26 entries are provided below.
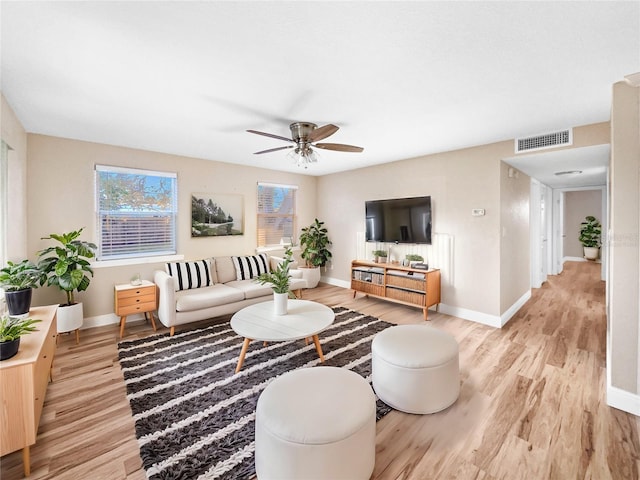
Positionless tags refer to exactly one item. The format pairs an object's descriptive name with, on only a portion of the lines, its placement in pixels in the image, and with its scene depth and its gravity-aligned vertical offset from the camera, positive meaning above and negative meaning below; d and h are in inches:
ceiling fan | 116.0 +39.0
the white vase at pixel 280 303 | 120.0 -27.5
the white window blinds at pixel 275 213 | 218.8 +19.6
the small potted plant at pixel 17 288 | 90.9 -15.4
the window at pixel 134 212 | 153.2 +15.3
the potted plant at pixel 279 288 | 119.6 -21.2
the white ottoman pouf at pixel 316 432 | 53.2 -37.4
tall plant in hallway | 328.5 -3.2
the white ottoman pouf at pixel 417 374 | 80.7 -39.9
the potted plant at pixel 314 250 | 231.1 -11.0
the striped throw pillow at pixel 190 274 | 160.9 -20.4
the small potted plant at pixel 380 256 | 201.6 -13.9
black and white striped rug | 66.8 -49.5
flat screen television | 177.0 +10.7
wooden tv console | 165.0 -29.1
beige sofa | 139.1 -28.9
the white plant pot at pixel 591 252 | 331.6 -20.9
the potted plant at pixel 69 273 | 121.4 -14.2
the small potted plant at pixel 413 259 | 179.6 -14.5
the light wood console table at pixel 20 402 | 59.6 -34.6
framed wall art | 183.2 +15.9
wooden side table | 140.0 -30.5
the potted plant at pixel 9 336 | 62.4 -21.6
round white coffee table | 101.3 -33.2
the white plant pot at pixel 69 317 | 126.4 -34.8
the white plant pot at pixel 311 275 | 227.6 -30.7
